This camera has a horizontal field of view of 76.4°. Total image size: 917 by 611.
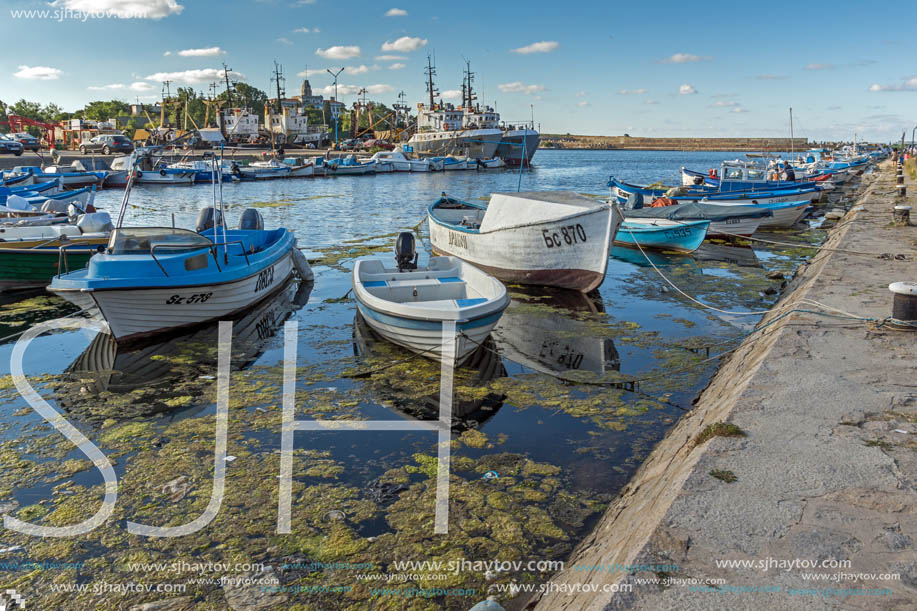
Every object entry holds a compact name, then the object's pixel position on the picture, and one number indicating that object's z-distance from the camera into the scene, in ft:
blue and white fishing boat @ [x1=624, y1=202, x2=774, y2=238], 65.77
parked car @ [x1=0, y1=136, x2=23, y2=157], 191.31
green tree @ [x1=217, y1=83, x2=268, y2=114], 386.73
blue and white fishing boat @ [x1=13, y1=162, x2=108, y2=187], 132.87
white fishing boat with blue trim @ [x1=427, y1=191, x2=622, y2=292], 42.75
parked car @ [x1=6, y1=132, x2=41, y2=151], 215.51
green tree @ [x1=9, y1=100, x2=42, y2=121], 356.59
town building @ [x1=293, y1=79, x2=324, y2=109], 485.56
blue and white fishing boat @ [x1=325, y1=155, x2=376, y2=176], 213.46
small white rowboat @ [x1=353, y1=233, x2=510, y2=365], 28.45
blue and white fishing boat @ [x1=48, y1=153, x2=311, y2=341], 31.89
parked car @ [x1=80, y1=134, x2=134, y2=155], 234.38
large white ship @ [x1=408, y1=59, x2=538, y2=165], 257.96
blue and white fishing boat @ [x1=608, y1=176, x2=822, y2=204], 76.95
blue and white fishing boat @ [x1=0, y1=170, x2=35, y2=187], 102.85
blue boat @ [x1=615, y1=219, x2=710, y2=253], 59.47
